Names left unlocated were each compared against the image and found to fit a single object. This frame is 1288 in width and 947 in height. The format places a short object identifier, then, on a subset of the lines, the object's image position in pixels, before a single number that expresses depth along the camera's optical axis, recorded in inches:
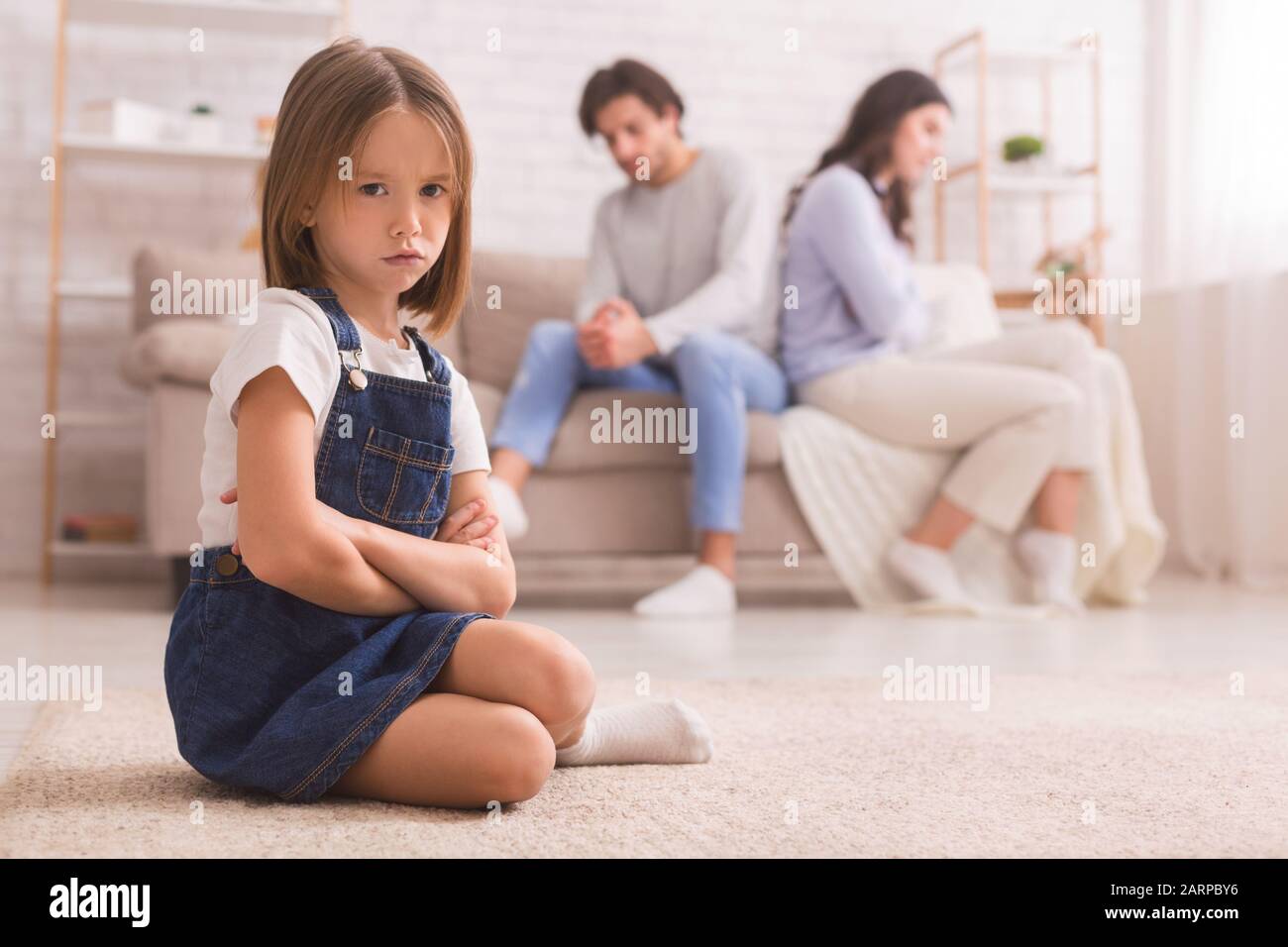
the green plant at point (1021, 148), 141.3
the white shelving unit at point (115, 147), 117.9
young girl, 34.7
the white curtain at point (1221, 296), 124.5
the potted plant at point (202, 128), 120.9
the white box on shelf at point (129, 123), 118.0
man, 95.8
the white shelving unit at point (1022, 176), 140.9
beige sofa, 93.6
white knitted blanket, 100.6
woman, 98.0
